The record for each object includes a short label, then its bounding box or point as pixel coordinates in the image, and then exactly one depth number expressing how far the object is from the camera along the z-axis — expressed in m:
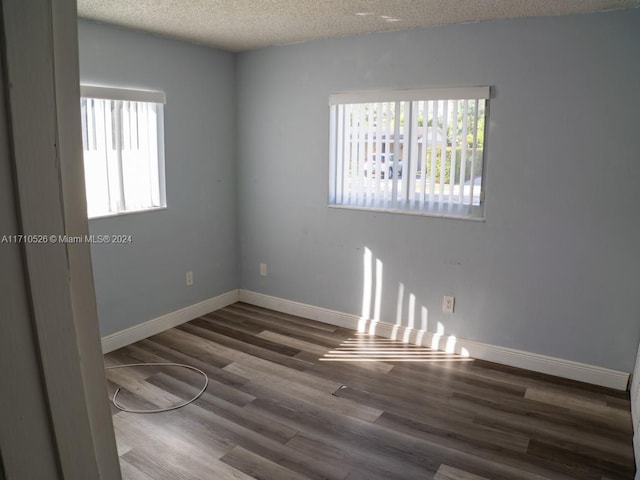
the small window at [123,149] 3.31
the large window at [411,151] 3.33
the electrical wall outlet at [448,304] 3.55
